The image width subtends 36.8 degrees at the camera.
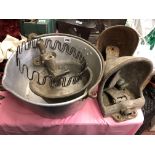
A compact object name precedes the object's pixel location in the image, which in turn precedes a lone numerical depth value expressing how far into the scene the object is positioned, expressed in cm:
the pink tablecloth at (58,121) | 88
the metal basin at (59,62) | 81
